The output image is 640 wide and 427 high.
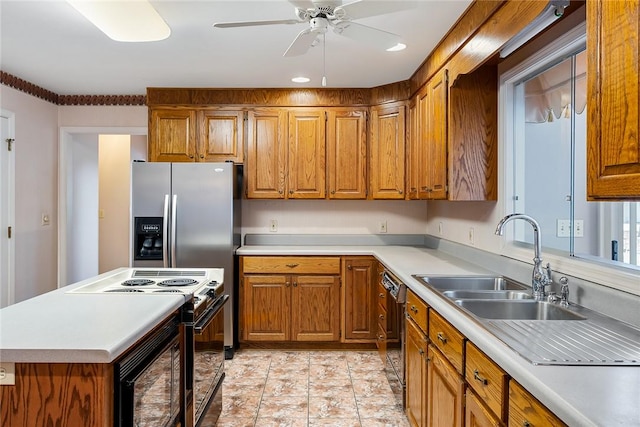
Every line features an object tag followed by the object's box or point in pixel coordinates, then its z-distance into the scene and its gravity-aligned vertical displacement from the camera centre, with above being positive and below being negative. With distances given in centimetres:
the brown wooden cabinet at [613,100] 101 +29
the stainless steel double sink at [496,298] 178 -40
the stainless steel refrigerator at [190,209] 357 +3
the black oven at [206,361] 186 -74
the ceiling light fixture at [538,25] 158 +79
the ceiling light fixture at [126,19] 210 +103
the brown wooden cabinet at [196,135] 394 +73
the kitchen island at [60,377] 115 -46
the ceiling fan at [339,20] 178 +88
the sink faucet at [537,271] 184 -26
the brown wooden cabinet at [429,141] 278 +54
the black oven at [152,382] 123 -57
